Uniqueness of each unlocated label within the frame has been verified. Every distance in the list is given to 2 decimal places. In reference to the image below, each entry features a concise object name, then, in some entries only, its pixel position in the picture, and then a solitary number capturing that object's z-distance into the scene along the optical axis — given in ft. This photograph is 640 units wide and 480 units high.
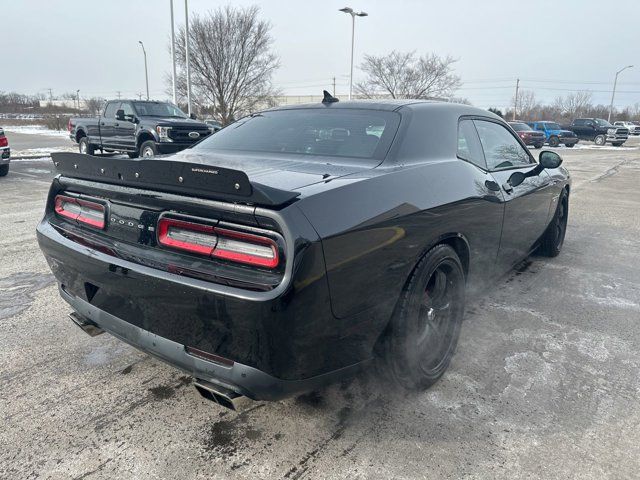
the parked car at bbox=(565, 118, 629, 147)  108.30
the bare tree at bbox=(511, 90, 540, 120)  250.98
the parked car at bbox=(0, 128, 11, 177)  34.06
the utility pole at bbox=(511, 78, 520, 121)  225.48
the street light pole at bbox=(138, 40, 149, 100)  130.49
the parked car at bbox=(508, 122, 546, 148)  87.58
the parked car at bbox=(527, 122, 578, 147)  100.73
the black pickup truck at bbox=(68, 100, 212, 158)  38.93
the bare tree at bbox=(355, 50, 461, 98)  129.90
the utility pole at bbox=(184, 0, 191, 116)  74.74
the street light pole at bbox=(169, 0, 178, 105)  75.14
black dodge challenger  5.68
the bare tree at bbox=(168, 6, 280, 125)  91.09
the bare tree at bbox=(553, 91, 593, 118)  254.47
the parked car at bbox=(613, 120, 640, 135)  155.33
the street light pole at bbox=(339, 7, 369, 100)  94.49
